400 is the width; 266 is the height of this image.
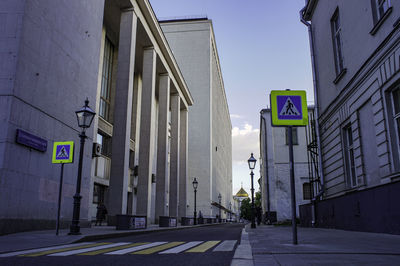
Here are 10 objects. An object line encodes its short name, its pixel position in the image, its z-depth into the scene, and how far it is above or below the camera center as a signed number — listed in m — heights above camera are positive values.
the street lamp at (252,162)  20.22 +2.92
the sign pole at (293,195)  7.11 +0.35
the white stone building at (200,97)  59.03 +20.52
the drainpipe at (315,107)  19.20 +6.21
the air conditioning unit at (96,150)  21.61 +3.85
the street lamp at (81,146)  11.26 +2.24
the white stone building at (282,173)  39.88 +4.66
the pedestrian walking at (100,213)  22.20 -0.05
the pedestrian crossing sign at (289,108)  7.57 +2.28
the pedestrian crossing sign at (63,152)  11.62 +1.99
